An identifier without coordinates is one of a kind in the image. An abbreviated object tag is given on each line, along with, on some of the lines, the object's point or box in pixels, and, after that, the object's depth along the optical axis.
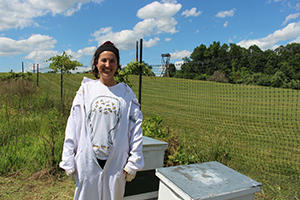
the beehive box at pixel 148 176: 2.50
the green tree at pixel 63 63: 7.56
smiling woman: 1.52
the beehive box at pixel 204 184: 1.49
